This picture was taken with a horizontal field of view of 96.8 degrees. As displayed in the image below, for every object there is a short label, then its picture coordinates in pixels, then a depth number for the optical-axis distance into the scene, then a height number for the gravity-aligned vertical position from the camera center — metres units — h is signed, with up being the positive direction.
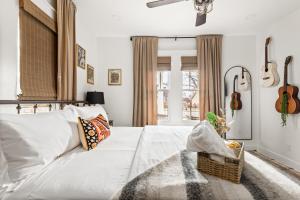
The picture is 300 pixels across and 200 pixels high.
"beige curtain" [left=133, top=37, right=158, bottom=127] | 2.89 +0.45
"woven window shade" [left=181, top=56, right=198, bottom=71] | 2.96 +0.82
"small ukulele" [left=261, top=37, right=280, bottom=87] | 2.37 +0.48
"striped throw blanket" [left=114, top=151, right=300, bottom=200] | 0.64 -0.45
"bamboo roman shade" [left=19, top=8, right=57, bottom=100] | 1.24 +0.42
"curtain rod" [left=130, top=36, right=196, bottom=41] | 2.94 +1.39
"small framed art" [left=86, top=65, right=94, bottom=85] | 2.54 +0.50
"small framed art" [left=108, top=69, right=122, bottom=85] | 2.98 +0.52
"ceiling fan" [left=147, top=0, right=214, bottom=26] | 1.38 +1.01
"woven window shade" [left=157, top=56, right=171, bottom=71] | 2.98 +0.84
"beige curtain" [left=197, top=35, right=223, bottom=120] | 2.85 +0.64
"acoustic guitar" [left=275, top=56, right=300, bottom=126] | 2.01 +0.00
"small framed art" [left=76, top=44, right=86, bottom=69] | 2.16 +0.73
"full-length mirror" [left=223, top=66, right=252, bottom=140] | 2.89 -0.03
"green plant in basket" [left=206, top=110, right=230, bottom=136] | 1.29 -0.24
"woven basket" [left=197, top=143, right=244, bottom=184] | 0.71 -0.38
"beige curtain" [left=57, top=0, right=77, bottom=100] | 1.67 +0.65
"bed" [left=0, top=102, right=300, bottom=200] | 0.66 -0.46
